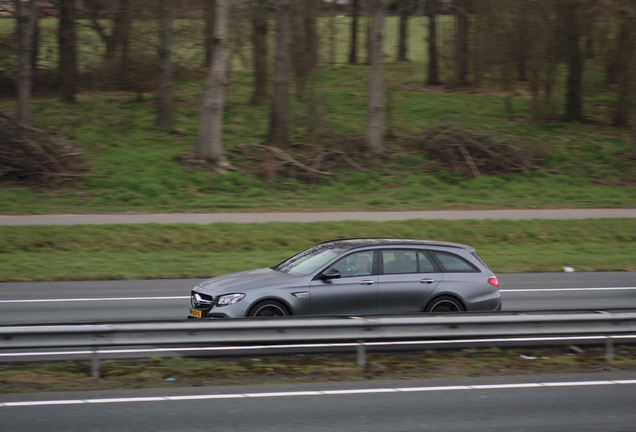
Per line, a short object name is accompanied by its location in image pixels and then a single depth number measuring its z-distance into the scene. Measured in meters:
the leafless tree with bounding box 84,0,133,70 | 66.31
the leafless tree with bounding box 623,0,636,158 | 56.34
